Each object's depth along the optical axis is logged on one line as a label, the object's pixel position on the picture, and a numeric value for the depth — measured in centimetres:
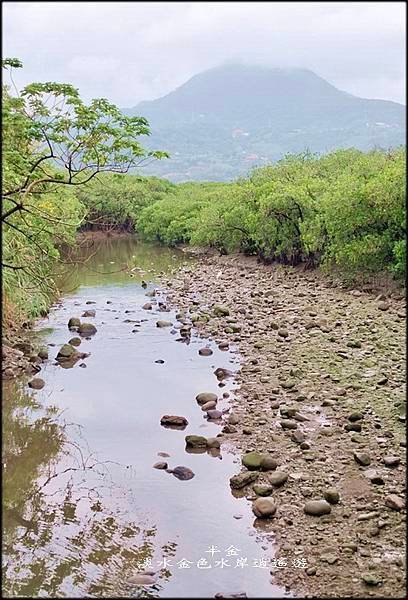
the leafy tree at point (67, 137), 874
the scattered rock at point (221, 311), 2180
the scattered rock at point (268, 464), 977
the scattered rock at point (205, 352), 1743
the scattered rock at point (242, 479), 941
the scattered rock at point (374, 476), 885
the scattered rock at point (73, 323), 2106
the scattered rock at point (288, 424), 1126
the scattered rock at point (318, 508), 826
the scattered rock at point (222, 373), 1513
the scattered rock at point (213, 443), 1102
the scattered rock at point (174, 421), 1217
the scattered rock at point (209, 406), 1293
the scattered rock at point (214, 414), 1248
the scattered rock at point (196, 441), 1109
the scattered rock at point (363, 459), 946
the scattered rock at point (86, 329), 2036
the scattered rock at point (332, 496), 850
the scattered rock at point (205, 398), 1333
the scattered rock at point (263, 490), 899
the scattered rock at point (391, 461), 929
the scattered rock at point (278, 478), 916
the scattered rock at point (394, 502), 806
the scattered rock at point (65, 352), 1717
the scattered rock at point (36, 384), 1477
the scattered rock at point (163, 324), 2120
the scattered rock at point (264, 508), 845
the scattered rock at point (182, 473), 992
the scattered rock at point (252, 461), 987
